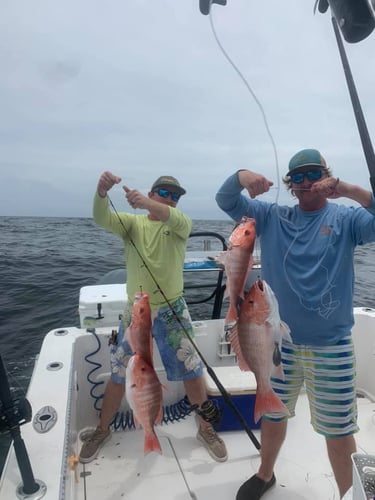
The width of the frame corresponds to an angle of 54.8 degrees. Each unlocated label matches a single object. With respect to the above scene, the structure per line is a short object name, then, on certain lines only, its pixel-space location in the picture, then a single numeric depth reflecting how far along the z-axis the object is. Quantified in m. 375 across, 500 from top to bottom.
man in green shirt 2.85
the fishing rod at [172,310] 2.49
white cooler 3.65
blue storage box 3.18
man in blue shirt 2.08
